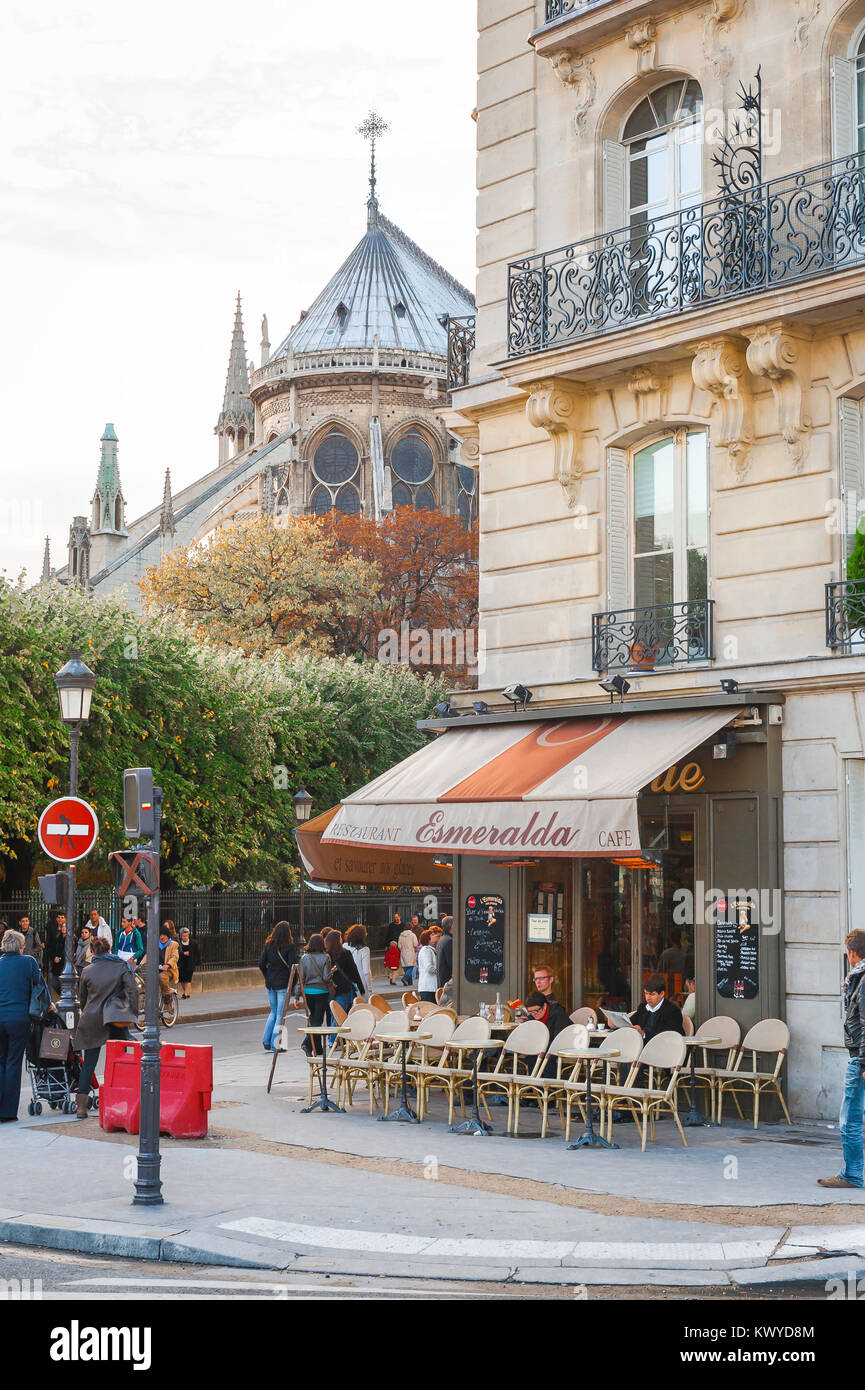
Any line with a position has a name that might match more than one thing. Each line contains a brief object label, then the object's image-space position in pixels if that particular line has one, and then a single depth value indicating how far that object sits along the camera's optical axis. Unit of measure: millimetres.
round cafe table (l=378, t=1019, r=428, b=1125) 14469
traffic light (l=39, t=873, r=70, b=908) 15875
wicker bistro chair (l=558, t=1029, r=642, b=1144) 13078
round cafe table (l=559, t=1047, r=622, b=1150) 12838
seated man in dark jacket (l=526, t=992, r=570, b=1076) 14492
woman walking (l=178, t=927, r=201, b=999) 28500
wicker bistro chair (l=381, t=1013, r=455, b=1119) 14547
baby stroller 14953
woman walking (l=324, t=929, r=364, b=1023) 17953
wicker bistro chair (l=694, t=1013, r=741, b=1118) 13867
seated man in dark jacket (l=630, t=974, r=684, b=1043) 13859
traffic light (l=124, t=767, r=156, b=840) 11273
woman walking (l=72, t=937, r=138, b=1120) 14883
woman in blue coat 14398
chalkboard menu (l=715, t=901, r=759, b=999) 14203
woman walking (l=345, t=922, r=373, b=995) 19281
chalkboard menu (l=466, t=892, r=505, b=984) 16438
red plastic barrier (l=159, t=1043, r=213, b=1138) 13359
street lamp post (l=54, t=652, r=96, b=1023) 17344
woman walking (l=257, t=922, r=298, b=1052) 20031
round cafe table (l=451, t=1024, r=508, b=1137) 13805
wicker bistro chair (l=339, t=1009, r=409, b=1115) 15133
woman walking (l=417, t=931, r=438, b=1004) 21141
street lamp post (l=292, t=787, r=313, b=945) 30016
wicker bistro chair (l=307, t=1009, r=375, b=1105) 15320
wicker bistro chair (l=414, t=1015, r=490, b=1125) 14148
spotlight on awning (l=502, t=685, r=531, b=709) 16484
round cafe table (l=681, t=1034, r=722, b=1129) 13848
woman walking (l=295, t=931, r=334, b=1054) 17516
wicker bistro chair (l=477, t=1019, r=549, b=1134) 13789
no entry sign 15156
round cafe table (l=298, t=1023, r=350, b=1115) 15141
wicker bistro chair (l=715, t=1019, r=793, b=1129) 13633
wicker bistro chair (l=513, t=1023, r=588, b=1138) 13508
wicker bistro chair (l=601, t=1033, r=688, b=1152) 12680
